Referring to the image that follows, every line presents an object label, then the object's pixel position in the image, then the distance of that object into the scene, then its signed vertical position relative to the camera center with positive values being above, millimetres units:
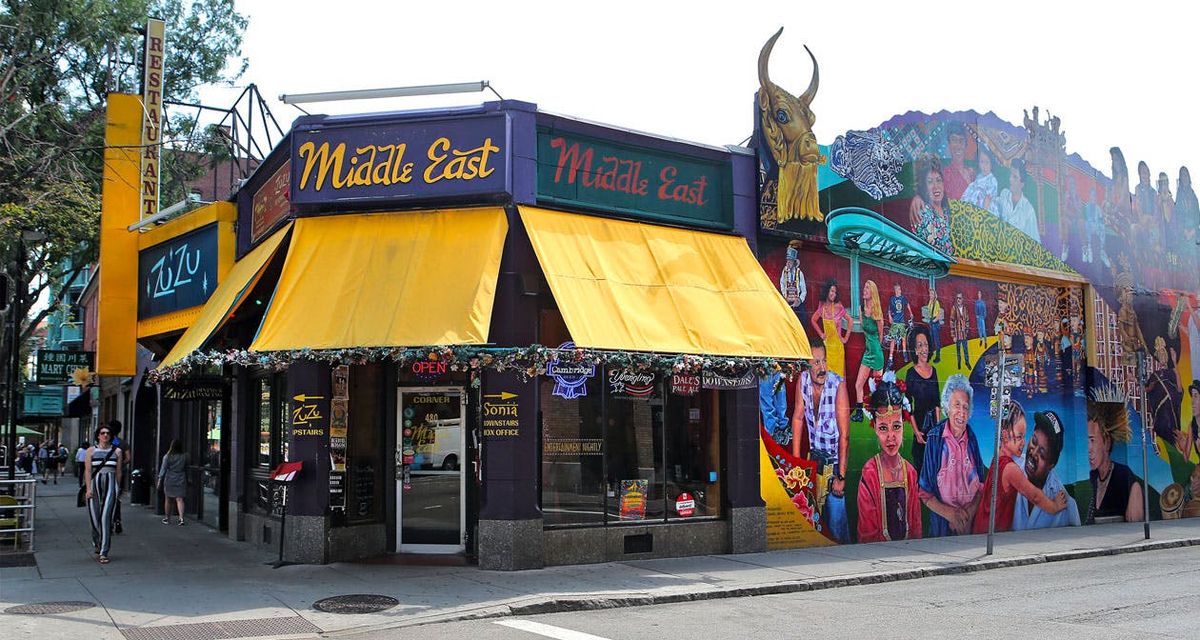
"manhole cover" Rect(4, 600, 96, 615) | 10117 -2087
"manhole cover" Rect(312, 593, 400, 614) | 10264 -2139
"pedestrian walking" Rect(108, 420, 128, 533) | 14294 -730
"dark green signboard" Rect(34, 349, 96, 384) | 26734 +1137
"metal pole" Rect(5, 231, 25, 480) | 20203 +1412
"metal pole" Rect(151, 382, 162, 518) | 22131 -749
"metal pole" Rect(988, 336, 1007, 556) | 15110 -684
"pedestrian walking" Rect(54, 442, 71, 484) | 41853 -2412
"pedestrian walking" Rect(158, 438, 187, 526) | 19156 -1374
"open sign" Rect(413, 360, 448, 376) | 13641 +447
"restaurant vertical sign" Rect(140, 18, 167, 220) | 18875 +5722
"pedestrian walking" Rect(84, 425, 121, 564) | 13742 -1111
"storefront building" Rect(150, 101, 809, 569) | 12406 +743
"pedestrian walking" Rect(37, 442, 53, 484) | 40950 -2253
